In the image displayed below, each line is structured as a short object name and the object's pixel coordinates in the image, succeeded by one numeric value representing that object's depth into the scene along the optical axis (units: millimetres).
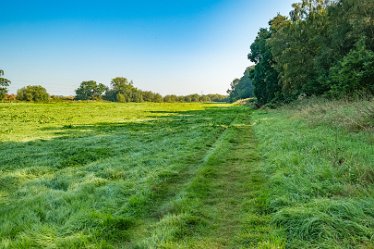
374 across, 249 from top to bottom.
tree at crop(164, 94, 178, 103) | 192600
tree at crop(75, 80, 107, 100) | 180875
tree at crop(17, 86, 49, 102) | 113125
